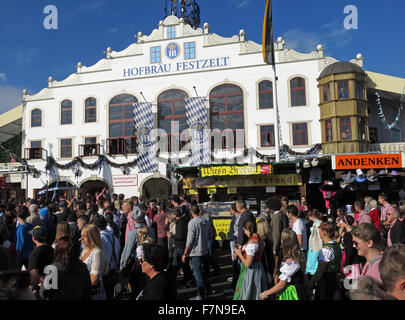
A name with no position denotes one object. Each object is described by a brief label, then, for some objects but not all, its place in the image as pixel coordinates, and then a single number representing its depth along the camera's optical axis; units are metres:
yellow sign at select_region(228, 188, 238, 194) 15.15
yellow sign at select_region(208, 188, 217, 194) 15.21
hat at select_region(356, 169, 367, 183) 13.85
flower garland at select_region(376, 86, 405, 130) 22.16
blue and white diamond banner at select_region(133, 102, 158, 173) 23.80
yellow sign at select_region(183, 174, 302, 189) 14.74
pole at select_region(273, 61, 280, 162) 17.27
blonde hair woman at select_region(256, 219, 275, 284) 5.51
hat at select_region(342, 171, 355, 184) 14.19
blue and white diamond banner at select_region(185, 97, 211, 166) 22.84
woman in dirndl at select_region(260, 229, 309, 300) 3.94
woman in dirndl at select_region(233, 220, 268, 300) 4.47
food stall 11.95
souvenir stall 13.68
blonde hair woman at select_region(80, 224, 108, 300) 3.88
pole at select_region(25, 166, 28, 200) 25.16
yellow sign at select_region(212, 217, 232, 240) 11.93
